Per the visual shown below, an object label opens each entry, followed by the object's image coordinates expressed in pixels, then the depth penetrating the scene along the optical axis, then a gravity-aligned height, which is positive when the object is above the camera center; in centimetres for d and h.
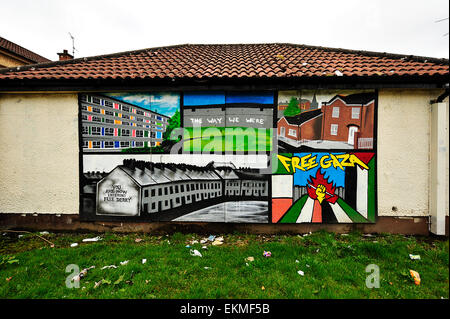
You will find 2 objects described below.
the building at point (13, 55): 1162 +749
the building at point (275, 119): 395 +76
